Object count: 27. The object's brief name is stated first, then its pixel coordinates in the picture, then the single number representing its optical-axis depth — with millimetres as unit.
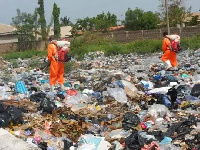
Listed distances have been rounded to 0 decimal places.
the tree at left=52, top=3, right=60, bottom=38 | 41031
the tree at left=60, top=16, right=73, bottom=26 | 65062
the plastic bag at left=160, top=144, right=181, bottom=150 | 4651
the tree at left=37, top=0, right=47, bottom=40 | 37031
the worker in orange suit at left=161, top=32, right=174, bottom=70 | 11109
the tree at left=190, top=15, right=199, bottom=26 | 34453
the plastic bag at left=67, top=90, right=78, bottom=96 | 8195
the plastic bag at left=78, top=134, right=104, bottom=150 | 4836
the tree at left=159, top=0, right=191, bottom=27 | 35281
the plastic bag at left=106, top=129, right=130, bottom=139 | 5398
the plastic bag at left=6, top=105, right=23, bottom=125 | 5719
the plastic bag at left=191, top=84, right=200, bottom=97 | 7348
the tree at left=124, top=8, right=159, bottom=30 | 38656
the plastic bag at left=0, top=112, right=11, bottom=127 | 5507
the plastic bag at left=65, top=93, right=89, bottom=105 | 7484
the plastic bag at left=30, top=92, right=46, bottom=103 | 7547
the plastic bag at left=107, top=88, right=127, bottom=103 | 7580
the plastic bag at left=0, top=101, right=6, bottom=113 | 5805
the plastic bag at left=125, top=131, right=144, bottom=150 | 4760
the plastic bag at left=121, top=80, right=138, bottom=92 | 8269
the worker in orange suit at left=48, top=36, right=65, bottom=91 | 8906
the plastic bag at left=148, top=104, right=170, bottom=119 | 6426
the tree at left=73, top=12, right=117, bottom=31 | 39250
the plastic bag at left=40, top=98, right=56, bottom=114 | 6598
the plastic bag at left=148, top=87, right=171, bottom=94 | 7438
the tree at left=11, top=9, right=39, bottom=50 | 34997
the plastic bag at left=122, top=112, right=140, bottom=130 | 5830
